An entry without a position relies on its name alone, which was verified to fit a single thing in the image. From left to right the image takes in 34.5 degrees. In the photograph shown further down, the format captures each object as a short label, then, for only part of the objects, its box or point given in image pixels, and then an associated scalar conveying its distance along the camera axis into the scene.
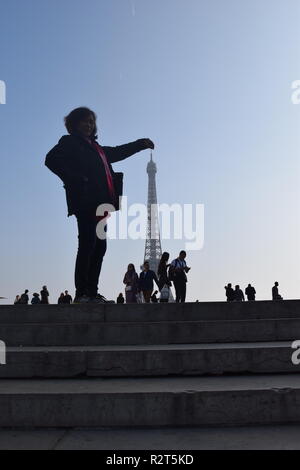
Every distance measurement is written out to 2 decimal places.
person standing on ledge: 8.20
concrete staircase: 4.14
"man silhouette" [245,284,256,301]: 22.59
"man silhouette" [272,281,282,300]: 21.77
